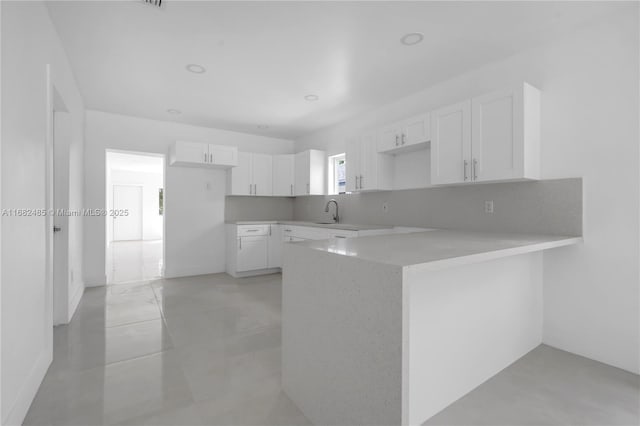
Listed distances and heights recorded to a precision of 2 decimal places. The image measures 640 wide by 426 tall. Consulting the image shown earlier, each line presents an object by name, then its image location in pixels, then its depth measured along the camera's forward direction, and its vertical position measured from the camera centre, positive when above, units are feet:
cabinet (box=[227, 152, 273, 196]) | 17.20 +2.06
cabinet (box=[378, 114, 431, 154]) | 10.24 +2.76
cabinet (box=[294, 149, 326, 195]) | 17.01 +2.25
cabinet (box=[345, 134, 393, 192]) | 12.46 +1.92
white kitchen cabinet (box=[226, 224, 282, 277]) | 16.08 -2.05
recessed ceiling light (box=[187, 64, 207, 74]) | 9.79 +4.68
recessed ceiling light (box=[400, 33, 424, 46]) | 8.07 +4.68
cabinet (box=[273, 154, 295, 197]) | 18.39 +2.38
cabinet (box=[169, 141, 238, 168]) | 15.02 +2.90
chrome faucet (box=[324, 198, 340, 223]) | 16.33 +0.08
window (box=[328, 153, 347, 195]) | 16.89 +2.11
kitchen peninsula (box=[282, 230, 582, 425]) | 3.93 -1.84
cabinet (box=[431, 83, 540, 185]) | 7.88 +2.06
